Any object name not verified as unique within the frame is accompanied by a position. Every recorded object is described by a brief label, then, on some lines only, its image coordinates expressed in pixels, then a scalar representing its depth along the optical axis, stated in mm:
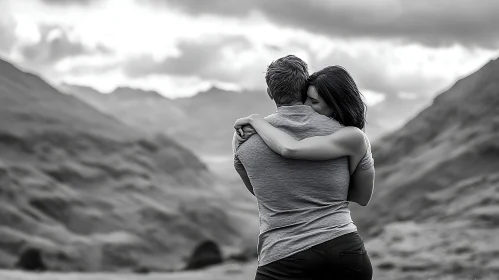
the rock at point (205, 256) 43375
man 3514
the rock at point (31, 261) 43438
